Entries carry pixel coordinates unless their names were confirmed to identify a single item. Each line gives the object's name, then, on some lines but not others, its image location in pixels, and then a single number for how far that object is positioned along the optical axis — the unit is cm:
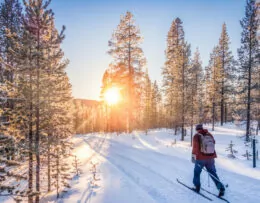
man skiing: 646
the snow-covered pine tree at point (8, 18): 1756
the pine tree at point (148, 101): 4574
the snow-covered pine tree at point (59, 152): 961
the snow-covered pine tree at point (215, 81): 3026
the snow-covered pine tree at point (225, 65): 3056
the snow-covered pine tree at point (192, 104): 2017
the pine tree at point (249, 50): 1955
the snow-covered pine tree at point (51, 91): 930
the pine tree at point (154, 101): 4924
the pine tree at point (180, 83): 2075
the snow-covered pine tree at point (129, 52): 2223
